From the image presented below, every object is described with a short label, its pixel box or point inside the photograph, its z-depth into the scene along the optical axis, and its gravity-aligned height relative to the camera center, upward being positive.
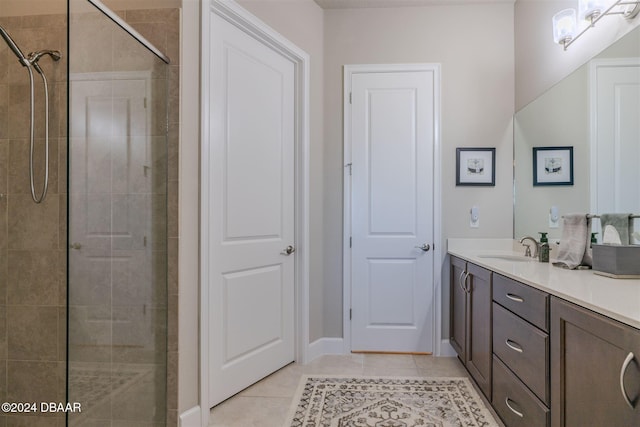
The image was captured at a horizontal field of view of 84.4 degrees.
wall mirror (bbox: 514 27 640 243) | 1.60 +0.43
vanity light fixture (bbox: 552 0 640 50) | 1.62 +1.04
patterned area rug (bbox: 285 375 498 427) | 1.89 -1.12
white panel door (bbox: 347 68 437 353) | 2.88 +0.02
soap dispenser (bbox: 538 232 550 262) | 2.16 -0.24
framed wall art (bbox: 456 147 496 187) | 2.85 +0.38
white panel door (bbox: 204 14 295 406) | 2.11 +0.01
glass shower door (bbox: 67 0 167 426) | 1.39 -0.06
